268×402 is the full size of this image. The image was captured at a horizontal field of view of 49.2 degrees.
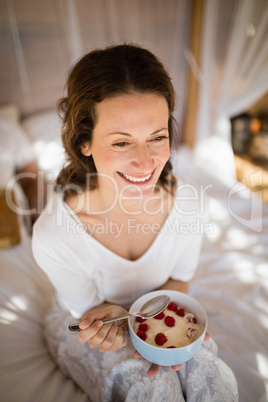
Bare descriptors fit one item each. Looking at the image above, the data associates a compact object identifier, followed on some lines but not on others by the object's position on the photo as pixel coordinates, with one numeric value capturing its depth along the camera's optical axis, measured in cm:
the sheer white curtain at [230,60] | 189
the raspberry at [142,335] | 83
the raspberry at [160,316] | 88
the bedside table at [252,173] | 239
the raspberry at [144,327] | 85
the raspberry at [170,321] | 86
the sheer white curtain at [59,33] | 198
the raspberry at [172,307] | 92
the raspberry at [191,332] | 83
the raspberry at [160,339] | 80
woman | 84
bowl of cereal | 76
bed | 95
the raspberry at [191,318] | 88
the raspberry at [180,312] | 90
